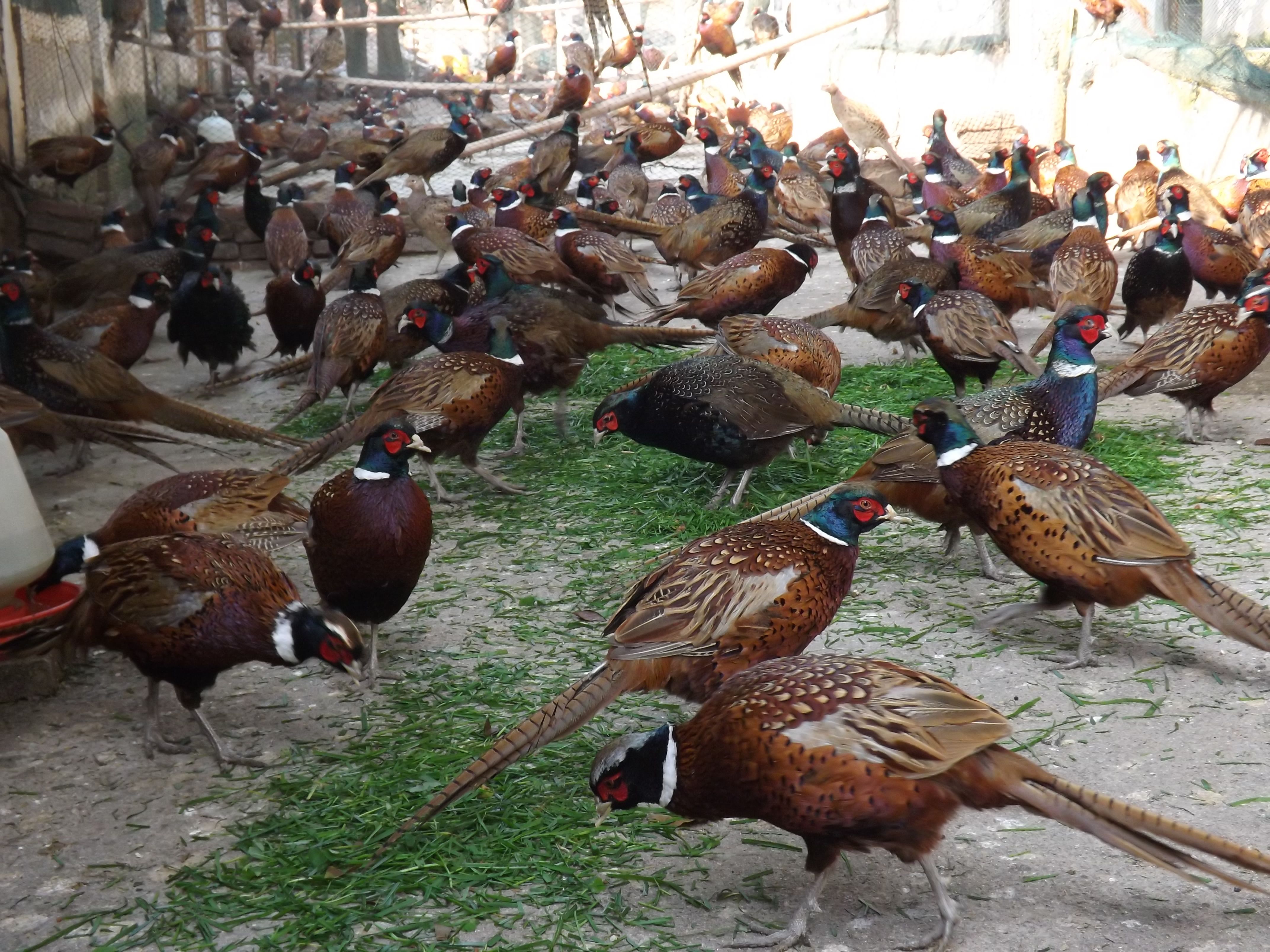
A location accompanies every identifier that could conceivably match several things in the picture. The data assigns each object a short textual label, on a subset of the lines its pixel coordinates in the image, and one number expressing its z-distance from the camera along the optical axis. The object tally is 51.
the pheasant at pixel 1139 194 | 10.57
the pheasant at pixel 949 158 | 12.54
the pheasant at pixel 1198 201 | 9.51
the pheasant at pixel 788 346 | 5.58
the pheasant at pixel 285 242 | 8.91
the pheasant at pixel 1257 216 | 8.68
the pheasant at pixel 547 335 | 5.85
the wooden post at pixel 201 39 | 18.08
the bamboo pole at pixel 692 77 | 11.13
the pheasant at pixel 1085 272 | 6.85
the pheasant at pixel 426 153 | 10.70
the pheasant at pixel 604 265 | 7.54
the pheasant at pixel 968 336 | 5.68
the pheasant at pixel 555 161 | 9.87
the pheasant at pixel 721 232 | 8.46
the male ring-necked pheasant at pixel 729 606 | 3.02
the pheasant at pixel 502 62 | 19.67
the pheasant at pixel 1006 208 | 9.27
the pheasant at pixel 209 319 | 7.09
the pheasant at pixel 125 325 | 6.60
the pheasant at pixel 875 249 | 7.53
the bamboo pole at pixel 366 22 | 16.67
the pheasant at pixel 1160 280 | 6.85
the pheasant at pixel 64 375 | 5.46
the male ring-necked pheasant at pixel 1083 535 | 3.40
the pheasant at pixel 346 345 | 6.11
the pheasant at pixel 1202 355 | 5.30
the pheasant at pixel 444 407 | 4.90
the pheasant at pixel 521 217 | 8.77
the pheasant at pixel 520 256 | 7.14
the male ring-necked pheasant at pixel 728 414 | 4.76
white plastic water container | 3.37
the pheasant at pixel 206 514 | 3.93
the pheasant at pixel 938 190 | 10.94
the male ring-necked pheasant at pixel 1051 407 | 4.36
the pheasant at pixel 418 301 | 6.44
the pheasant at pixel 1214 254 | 7.46
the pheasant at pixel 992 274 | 6.89
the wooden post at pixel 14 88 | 9.30
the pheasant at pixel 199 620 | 3.20
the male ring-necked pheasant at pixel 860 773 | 2.37
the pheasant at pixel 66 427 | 4.37
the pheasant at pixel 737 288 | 6.73
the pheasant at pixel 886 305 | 6.50
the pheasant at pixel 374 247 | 8.35
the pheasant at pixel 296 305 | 7.22
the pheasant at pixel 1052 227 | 8.41
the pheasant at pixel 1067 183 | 10.70
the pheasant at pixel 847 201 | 8.86
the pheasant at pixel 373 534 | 3.66
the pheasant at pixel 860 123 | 14.48
